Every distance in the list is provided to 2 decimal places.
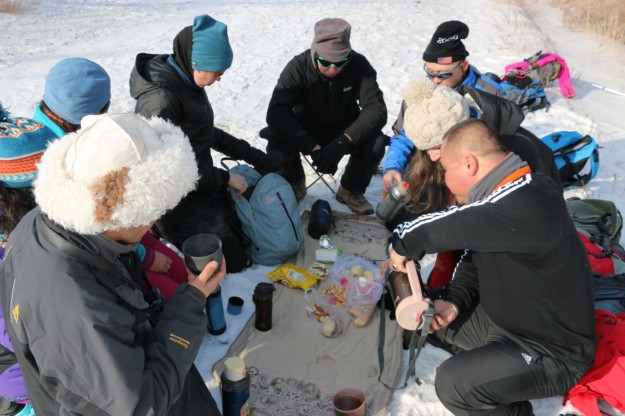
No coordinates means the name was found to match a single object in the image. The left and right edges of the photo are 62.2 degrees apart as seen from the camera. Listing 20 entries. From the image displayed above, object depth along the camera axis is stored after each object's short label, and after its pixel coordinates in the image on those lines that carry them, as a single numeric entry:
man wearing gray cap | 4.41
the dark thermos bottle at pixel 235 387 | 2.56
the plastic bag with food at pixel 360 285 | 3.50
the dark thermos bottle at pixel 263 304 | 3.26
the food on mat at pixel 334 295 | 3.66
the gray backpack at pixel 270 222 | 3.96
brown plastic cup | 2.71
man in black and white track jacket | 2.36
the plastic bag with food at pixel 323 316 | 3.40
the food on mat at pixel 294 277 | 3.77
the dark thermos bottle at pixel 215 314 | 3.20
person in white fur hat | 1.65
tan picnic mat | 2.95
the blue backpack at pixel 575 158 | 4.94
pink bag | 6.99
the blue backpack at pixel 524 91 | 6.32
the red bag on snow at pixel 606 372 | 2.72
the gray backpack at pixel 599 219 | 3.92
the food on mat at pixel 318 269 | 3.90
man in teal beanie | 3.49
